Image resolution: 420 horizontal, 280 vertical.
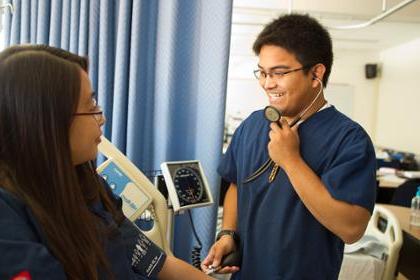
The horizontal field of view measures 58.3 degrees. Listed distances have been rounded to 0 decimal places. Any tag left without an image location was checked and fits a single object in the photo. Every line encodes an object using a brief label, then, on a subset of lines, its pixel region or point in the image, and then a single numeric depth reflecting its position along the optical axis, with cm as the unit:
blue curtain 148
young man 98
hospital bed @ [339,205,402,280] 170
